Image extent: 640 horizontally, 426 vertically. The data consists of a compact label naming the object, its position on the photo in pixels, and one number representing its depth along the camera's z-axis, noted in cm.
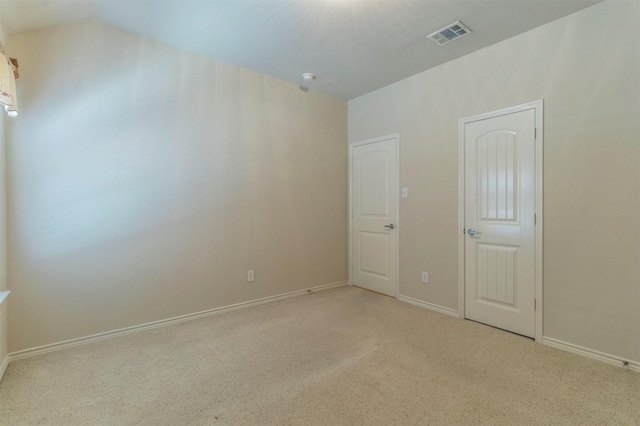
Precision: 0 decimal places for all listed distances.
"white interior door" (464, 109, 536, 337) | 267
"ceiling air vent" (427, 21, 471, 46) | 256
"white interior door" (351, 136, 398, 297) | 381
